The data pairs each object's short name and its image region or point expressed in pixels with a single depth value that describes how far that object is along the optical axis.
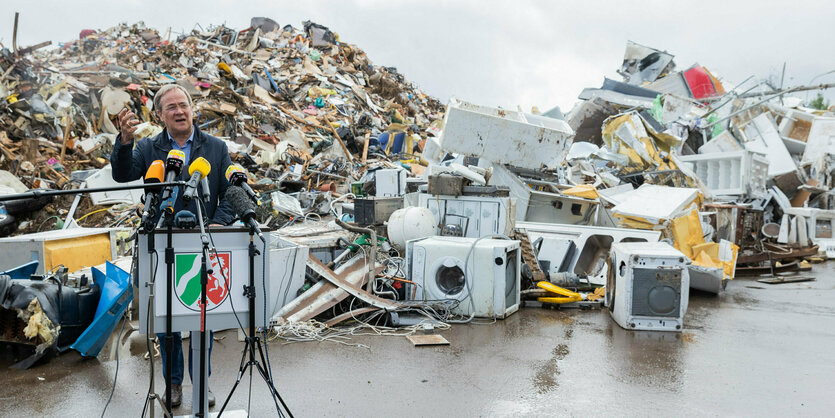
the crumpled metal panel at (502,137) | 8.48
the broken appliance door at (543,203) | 8.84
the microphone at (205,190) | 2.77
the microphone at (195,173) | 2.50
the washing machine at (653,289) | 5.74
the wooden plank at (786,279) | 9.61
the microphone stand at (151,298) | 2.54
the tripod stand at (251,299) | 2.70
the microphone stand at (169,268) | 2.53
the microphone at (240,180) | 2.84
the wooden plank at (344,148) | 14.64
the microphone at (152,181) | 2.52
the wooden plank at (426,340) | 5.27
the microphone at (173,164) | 2.68
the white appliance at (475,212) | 7.30
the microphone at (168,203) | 2.54
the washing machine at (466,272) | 6.11
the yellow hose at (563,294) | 6.82
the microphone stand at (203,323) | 2.45
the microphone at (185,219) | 2.65
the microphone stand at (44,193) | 2.02
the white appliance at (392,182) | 9.37
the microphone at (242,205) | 2.73
